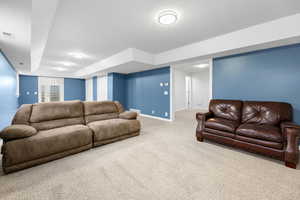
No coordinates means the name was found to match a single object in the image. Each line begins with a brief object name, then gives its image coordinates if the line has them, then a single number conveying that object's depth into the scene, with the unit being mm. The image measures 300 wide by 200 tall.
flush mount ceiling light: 2191
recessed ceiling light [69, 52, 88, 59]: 4612
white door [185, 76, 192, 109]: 8031
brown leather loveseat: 1826
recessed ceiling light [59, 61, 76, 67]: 5879
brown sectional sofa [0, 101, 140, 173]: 1665
